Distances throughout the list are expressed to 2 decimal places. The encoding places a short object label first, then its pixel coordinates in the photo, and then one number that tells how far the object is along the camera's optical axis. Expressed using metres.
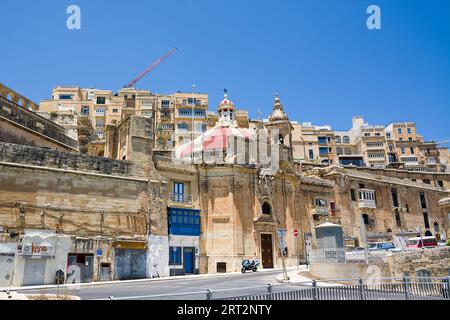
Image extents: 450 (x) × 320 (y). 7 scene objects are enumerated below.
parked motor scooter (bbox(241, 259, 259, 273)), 31.13
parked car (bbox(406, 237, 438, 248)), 30.58
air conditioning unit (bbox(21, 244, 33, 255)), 21.58
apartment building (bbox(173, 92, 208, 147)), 71.12
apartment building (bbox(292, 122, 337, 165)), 78.94
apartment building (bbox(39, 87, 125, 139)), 72.19
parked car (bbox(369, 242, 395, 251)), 31.58
